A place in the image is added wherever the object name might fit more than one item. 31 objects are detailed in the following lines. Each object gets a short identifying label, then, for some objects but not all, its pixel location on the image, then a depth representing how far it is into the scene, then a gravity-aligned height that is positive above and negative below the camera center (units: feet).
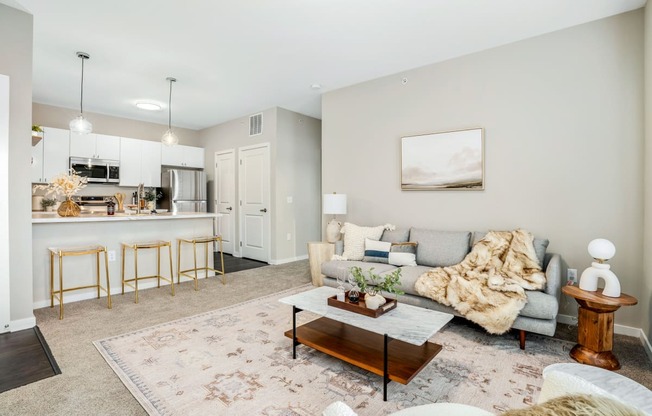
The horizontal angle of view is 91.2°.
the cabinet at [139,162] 20.30 +2.66
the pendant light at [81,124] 12.08 +2.97
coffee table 6.24 -3.25
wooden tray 7.07 -2.36
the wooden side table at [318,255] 14.20 -2.29
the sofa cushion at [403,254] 11.74 -1.85
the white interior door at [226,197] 22.02 +0.45
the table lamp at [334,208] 14.37 -0.18
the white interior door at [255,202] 19.49 +0.09
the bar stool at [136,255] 12.55 -2.19
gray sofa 8.18 -2.25
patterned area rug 6.11 -3.78
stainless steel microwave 18.47 +2.02
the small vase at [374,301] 7.15 -2.19
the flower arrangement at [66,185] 12.31 +0.69
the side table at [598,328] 7.36 -2.90
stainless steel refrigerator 21.18 +0.88
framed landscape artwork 11.80 +1.72
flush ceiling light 17.81 +5.54
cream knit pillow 13.17 -1.39
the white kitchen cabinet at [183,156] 22.03 +3.37
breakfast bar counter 11.41 -1.47
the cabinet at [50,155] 17.30 +2.61
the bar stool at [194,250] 14.06 -2.21
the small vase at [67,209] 12.66 -0.27
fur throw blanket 8.33 -2.16
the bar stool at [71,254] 10.61 -2.10
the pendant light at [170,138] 14.70 +3.00
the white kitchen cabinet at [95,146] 18.53 +3.39
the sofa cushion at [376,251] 12.31 -1.83
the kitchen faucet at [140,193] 17.72 +0.55
